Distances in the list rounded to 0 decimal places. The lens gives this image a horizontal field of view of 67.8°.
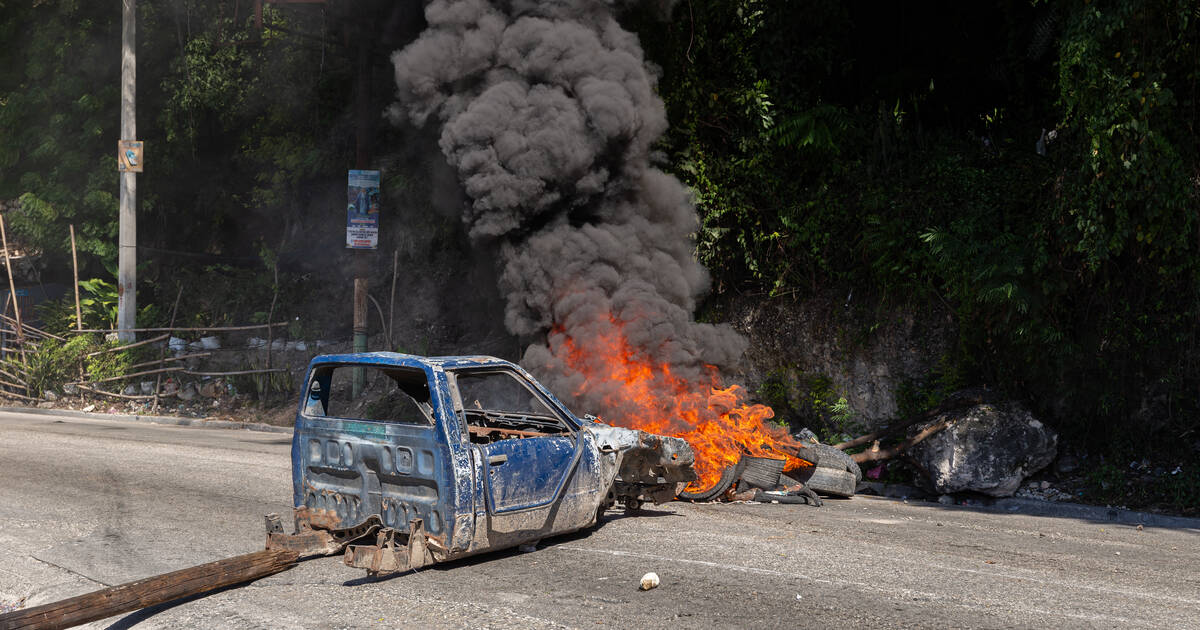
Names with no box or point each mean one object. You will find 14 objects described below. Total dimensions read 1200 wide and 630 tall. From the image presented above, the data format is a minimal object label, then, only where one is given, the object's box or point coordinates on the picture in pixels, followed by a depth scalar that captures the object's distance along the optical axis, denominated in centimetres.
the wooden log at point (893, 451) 1050
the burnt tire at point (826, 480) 959
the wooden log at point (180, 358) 1759
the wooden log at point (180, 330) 1792
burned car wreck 554
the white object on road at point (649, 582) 548
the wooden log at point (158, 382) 1706
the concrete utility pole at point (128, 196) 1809
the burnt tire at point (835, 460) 964
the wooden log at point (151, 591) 433
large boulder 1009
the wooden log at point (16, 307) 1886
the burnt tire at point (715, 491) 875
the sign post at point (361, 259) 1513
